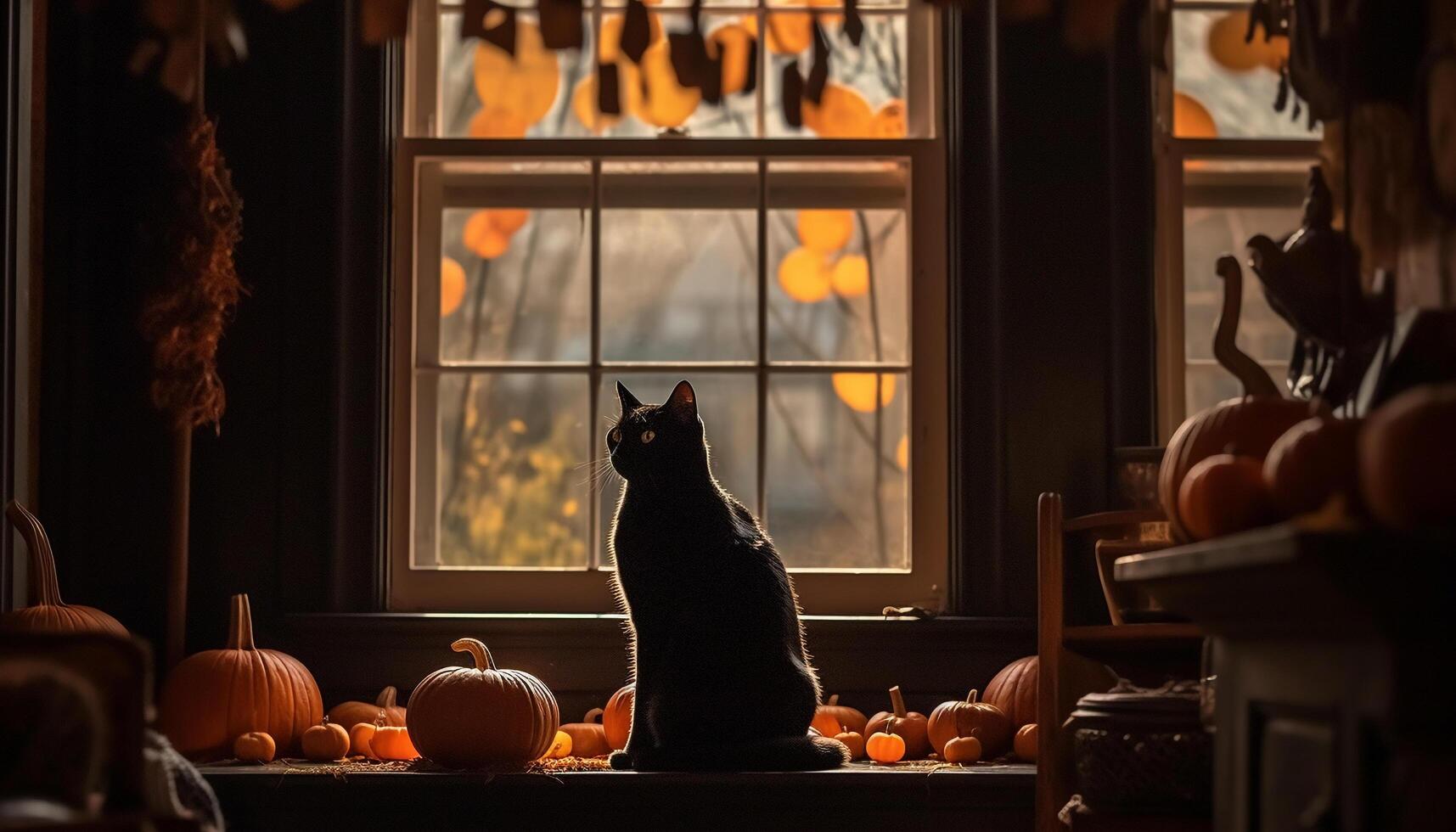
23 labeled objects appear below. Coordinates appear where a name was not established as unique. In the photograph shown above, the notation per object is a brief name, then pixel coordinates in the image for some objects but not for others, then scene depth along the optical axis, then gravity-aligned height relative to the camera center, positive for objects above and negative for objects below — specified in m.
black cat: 2.80 -0.32
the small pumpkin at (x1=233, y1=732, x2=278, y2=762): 2.95 -0.58
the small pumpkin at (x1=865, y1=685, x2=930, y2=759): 3.10 -0.56
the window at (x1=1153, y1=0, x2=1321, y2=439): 3.47 +0.62
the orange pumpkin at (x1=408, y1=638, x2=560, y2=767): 2.83 -0.50
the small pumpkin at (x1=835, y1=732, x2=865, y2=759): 3.08 -0.59
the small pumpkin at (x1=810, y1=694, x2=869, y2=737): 3.16 -0.56
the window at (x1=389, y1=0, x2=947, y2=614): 3.48 +0.32
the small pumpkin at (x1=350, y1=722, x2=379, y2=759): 3.05 -0.57
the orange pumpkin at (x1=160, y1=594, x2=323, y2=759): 3.02 -0.50
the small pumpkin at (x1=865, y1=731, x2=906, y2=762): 3.01 -0.58
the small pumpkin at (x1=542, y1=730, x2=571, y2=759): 3.04 -0.59
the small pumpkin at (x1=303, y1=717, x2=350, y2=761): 3.00 -0.57
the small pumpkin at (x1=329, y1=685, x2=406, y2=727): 3.16 -0.54
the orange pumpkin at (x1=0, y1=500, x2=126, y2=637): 2.87 -0.30
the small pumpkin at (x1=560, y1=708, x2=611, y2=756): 3.11 -0.59
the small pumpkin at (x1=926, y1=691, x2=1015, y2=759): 3.03 -0.54
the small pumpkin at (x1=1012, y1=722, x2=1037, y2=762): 2.97 -0.57
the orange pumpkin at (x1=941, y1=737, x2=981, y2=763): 2.96 -0.58
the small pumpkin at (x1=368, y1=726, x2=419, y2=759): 3.01 -0.58
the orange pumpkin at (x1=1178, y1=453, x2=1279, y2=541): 1.58 -0.05
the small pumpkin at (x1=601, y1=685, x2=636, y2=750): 3.08 -0.54
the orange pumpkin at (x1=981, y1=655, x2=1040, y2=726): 3.09 -0.49
